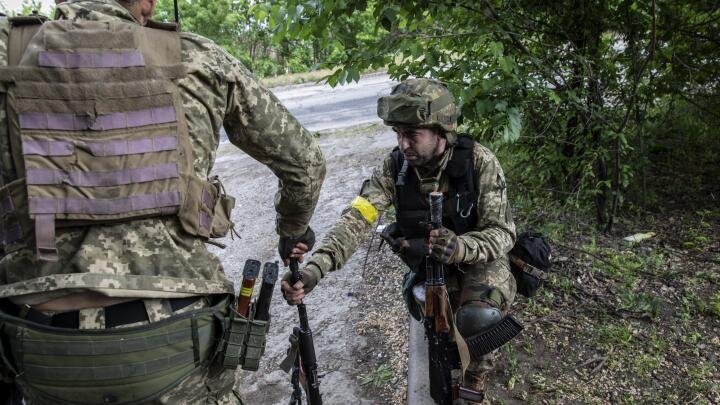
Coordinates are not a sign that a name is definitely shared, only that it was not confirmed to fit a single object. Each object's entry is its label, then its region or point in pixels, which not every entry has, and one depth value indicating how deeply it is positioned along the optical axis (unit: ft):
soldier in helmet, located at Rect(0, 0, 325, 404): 5.64
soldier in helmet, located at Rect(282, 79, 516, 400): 9.73
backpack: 10.75
